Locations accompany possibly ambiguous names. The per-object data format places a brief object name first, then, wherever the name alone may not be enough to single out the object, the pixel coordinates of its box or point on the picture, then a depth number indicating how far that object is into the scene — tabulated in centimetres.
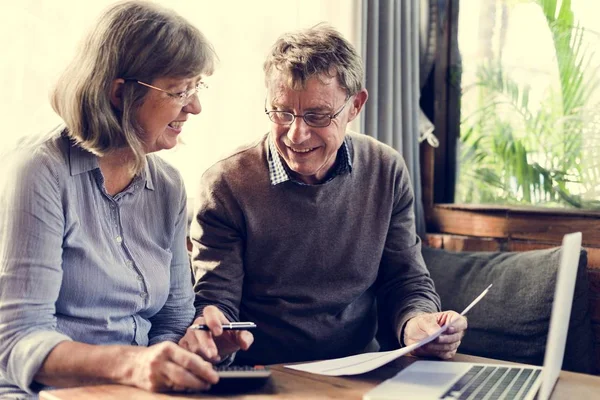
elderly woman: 127
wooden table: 113
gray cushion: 209
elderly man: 179
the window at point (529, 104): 246
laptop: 106
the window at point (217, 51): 195
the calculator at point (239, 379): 118
